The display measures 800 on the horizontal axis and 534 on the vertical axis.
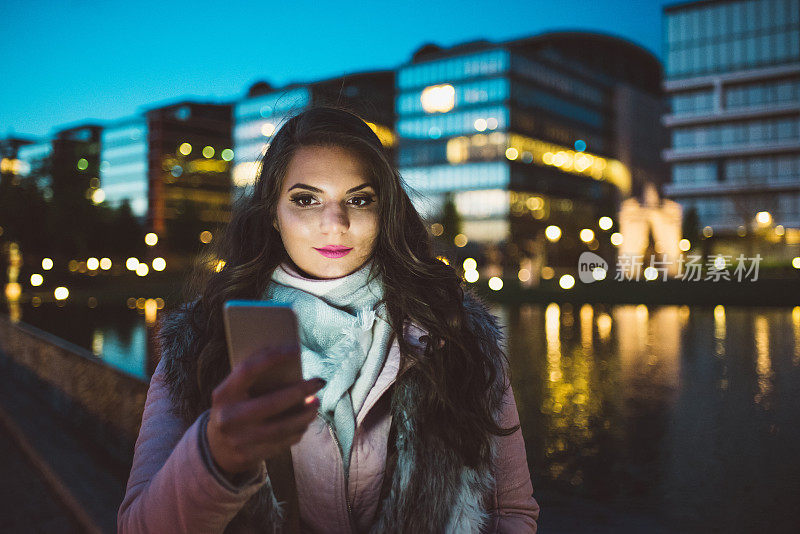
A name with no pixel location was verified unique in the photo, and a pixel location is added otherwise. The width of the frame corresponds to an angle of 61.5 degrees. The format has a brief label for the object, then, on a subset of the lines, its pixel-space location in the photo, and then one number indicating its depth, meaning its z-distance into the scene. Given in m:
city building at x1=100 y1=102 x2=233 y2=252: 99.12
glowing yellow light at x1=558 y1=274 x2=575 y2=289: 23.04
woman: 1.55
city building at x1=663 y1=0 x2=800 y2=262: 53.00
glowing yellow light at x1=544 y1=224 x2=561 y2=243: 24.00
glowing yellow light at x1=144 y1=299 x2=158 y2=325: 21.18
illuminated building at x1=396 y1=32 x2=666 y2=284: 68.31
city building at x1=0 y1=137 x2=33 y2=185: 24.09
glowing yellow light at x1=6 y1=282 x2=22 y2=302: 21.64
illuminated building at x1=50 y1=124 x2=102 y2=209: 27.30
